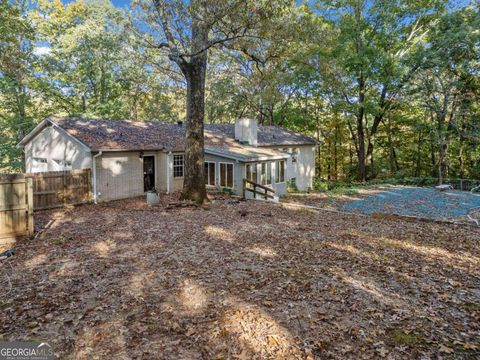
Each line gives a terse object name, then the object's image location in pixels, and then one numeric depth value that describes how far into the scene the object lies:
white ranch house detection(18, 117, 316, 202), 14.86
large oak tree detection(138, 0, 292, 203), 10.00
